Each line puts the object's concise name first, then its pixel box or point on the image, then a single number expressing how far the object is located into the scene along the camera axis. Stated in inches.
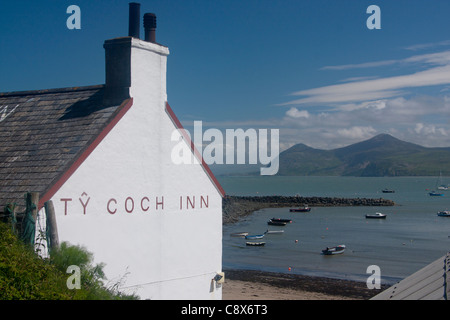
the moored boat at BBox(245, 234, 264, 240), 2411.4
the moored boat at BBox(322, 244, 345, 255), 2006.6
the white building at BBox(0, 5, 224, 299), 458.0
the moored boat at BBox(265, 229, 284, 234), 2691.9
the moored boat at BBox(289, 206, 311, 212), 3983.8
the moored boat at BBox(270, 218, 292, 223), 3100.4
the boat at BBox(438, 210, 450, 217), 3662.9
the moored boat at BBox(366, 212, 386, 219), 3466.8
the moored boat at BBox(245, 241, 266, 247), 2244.3
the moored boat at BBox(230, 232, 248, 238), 2544.3
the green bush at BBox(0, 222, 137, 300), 299.1
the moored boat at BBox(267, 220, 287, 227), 3023.4
